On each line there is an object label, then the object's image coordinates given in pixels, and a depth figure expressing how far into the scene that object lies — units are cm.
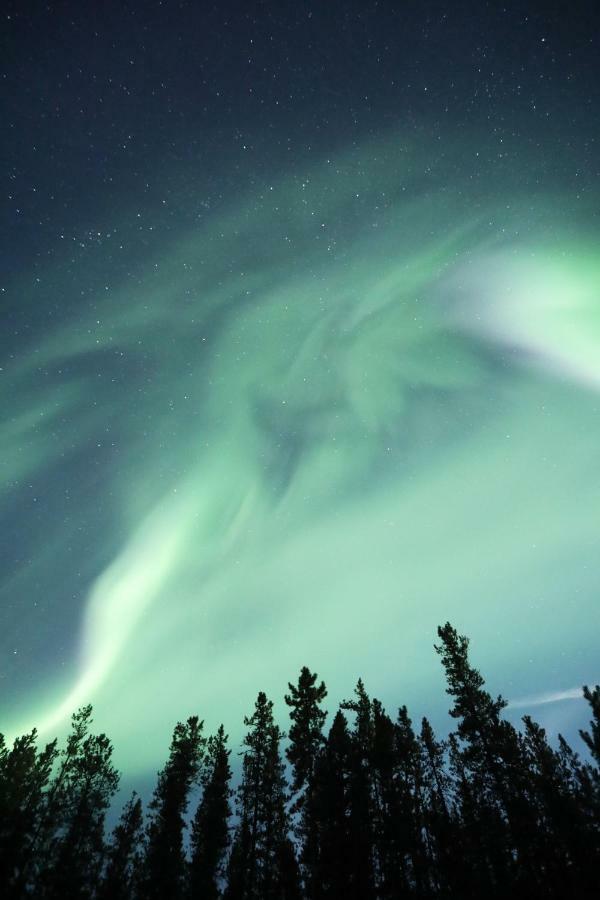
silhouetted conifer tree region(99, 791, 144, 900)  2805
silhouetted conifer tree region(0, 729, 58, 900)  2716
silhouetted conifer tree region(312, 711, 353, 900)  2380
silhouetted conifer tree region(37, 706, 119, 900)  2759
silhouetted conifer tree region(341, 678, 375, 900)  2378
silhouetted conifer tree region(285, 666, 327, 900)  2652
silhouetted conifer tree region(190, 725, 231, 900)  2808
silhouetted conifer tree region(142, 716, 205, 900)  2683
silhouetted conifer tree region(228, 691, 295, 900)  2625
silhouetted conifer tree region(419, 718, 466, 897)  2609
